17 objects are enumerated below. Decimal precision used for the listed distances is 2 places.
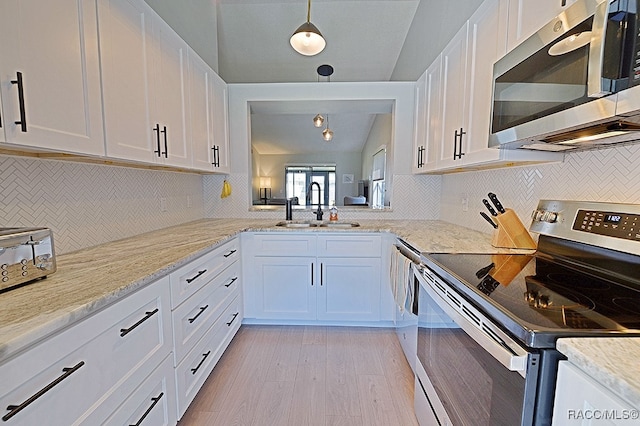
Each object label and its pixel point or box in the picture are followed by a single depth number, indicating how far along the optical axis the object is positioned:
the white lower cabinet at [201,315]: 1.43
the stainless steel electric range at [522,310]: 0.70
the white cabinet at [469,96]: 1.48
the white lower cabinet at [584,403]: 0.51
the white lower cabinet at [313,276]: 2.50
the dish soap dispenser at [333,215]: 3.01
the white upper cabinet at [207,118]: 2.26
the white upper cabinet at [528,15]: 1.13
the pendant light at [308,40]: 2.40
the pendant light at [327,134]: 6.20
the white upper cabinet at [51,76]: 0.93
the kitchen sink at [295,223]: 2.69
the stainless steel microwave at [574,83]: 0.74
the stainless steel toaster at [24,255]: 0.88
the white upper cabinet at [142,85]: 1.38
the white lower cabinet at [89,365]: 0.69
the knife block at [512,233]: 1.59
